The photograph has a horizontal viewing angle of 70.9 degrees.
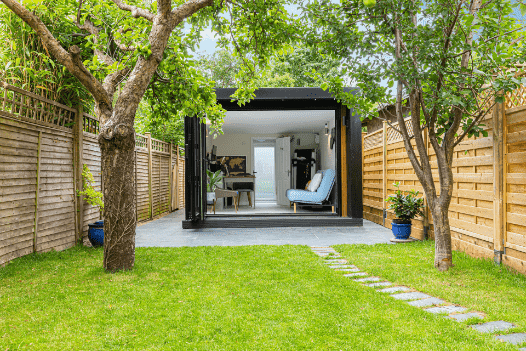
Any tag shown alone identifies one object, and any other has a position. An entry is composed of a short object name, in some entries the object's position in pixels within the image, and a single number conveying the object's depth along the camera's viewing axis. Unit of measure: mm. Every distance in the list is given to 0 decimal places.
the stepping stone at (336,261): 3865
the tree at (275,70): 15523
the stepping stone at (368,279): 3145
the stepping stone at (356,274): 3291
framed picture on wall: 12211
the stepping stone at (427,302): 2561
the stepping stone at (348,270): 3477
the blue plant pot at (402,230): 5023
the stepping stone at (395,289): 2856
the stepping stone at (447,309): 2413
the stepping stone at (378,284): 2998
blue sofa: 7758
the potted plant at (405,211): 5023
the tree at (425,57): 2916
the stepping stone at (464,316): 2267
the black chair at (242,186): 10555
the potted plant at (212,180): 9473
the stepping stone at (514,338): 1929
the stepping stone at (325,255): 4155
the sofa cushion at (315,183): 8820
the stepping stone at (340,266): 3621
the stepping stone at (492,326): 2096
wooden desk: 10456
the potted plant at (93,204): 4605
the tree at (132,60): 3410
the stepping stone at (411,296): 2693
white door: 10562
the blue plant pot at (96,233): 4641
